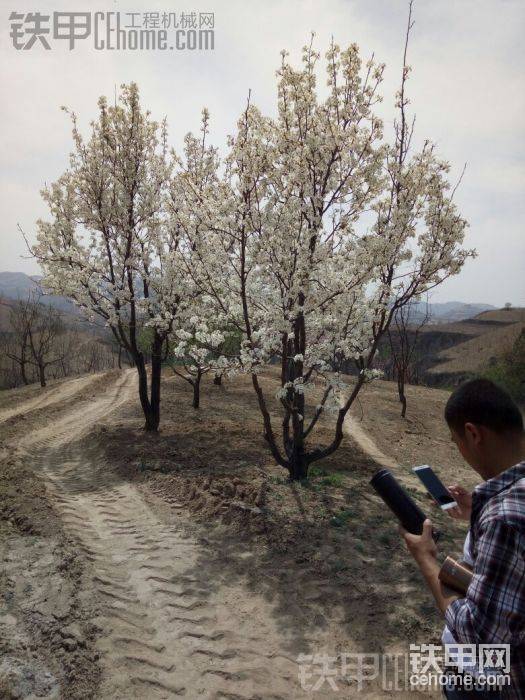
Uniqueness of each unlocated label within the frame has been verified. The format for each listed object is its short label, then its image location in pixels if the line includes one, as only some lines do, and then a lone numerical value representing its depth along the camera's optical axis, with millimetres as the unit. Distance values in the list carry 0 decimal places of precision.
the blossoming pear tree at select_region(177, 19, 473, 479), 7055
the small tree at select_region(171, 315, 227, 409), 8155
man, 1707
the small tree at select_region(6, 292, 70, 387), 27531
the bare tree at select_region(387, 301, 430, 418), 17459
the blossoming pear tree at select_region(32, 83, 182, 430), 10320
